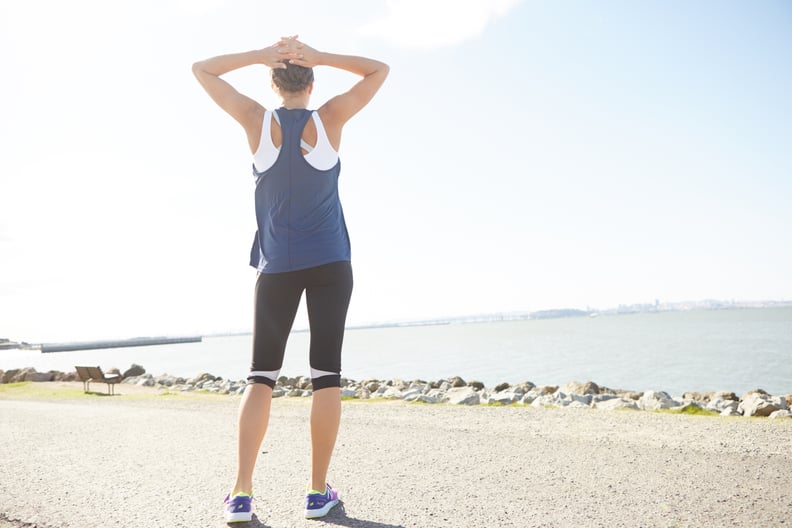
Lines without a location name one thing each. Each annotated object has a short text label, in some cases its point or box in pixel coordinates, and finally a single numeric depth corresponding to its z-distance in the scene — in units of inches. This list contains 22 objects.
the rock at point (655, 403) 415.7
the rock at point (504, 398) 424.5
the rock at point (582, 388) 651.5
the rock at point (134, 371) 1199.3
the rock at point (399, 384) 808.4
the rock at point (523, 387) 649.6
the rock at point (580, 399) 448.1
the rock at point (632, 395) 627.1
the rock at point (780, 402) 372.4
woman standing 121.7
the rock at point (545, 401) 413.0
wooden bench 689.7
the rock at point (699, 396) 662.8
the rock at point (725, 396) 625.3
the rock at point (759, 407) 362.6
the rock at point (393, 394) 519.8
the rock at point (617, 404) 407.4
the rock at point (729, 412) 377.4
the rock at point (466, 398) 409.7
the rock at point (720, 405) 433.5
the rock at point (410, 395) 452.8
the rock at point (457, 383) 834.8
